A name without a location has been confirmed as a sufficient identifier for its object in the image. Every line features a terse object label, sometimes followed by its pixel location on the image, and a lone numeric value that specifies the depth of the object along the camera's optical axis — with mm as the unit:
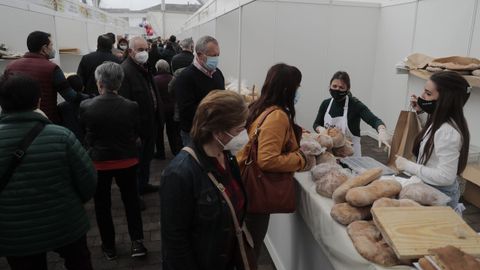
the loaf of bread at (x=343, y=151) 2510
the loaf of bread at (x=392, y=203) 1496
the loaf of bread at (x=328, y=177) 1848
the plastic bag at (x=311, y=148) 2234
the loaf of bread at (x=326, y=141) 2373
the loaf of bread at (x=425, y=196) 1562
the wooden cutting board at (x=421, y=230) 1245
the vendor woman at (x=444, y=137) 1816
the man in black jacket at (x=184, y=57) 5625
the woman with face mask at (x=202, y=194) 1315
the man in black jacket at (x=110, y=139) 2467
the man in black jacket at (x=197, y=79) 3121
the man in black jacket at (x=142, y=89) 3279
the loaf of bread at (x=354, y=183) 1704
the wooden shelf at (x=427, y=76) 3816
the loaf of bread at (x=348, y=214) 1567
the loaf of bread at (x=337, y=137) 2441
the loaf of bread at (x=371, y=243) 1292
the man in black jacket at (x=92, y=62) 4457
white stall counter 1499
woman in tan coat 1867
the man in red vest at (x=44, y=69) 3217
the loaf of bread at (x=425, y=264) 1153
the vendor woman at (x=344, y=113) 3072
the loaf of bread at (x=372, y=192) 1560
